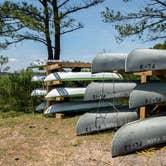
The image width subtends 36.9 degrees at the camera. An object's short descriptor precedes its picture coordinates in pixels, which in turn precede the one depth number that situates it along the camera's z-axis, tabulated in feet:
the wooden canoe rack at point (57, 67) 17.17
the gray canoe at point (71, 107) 16.72
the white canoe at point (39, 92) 19.81
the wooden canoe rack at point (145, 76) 12.13
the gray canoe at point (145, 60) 11.62
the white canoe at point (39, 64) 19.68
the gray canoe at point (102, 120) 12.55
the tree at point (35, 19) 21.51
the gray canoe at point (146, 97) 11.68
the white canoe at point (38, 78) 19.96
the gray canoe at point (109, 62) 13.03
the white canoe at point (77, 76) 17.20
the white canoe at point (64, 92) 16.93
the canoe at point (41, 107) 18.37
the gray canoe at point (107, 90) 13.19
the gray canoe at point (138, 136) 10.16
